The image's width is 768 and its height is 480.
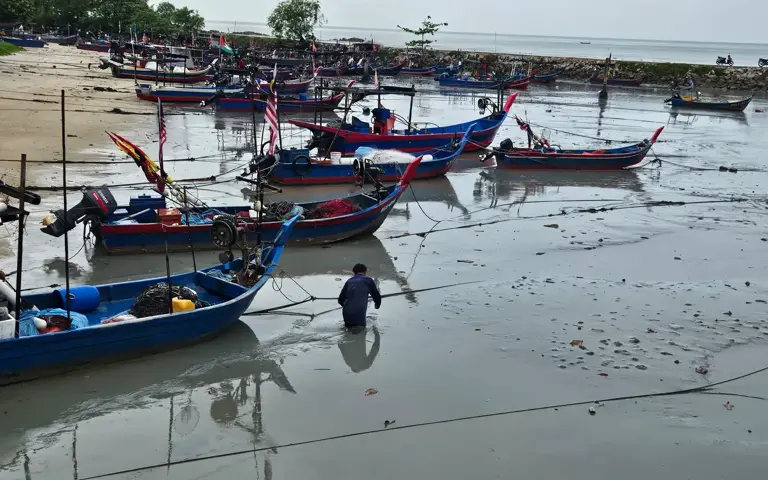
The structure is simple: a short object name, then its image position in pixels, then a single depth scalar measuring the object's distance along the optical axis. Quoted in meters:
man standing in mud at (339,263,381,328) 8.78
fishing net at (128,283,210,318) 8.13
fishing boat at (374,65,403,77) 55.64
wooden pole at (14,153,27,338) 6.30
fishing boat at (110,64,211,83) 38.25
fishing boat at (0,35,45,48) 51.41
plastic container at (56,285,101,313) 8.21
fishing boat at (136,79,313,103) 30.58
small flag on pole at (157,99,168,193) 12.30
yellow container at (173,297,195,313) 8.08
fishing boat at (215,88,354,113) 29.76
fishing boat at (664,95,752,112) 37.09
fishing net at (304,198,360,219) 12.68
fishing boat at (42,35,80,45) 62.44
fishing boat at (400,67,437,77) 57.94
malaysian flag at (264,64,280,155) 13.23
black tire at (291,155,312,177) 17.28
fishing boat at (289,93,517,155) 21.14
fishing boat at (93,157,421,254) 11.38
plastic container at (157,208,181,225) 11.66
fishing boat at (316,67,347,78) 50.28
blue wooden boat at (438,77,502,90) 47.69
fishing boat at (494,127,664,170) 20.14
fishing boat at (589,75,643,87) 52.64
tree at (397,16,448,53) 69.19
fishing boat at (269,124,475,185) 17.36
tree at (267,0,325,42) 64.50
